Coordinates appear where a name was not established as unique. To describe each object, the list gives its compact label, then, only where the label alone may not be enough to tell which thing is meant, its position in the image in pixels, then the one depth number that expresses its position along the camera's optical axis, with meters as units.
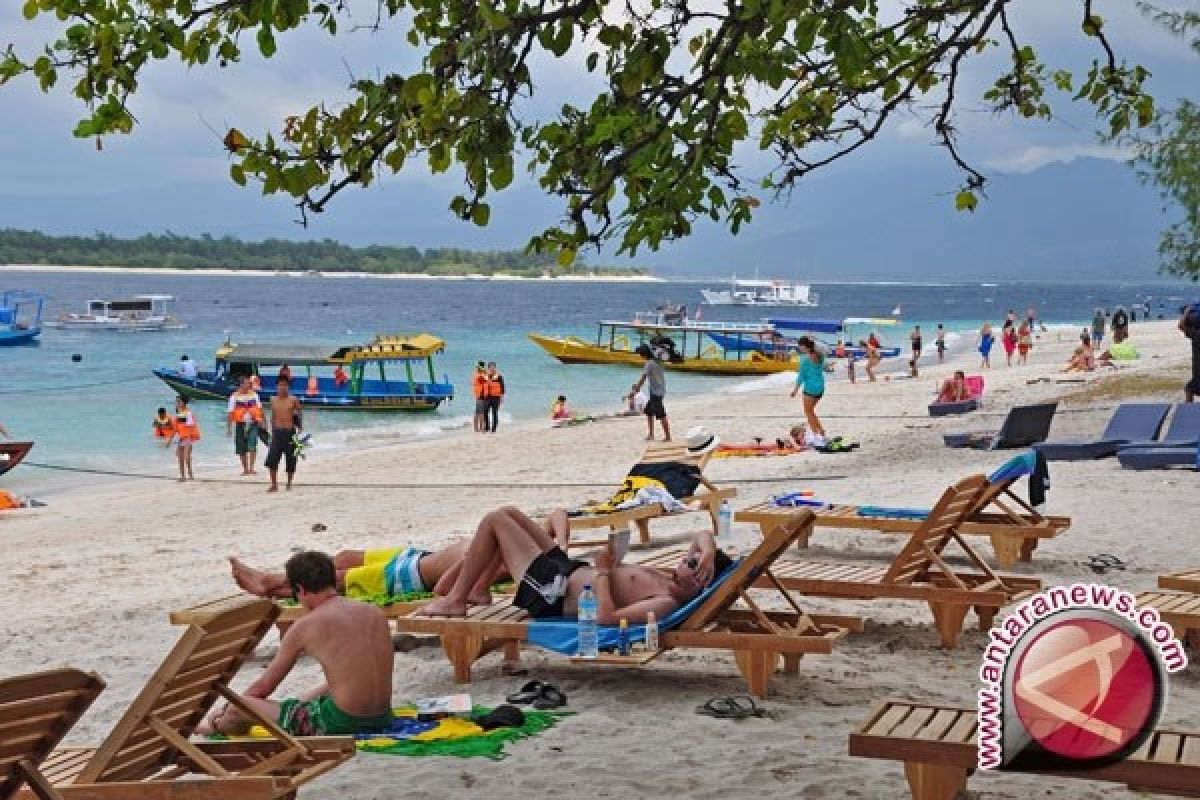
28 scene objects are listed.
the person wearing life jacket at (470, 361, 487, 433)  29.45
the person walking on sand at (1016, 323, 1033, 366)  43.94
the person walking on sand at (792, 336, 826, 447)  19.58
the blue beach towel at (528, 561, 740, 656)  6.51
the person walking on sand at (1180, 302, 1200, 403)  17.97
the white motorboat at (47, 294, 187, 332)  75.75
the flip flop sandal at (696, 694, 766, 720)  6.21
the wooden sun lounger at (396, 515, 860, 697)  6.35
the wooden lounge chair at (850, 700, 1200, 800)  3.90
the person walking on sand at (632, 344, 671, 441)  22.23
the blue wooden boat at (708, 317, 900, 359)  47.28
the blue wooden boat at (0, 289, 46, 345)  61.94
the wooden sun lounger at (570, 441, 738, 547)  10.98
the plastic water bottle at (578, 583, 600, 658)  6.50
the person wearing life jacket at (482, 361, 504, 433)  29.38
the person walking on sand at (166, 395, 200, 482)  21.30
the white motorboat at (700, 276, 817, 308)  121.88
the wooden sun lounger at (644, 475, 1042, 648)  7.34
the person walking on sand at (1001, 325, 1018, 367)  43.19
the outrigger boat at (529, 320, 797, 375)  45.72
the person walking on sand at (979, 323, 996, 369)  43.09
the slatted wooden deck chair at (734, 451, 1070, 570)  9.25
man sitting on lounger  5.64
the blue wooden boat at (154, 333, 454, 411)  34.34
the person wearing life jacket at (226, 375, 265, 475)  20.66
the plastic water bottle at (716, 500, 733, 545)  11.12
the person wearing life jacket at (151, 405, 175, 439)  26.77
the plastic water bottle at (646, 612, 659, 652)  6.43
